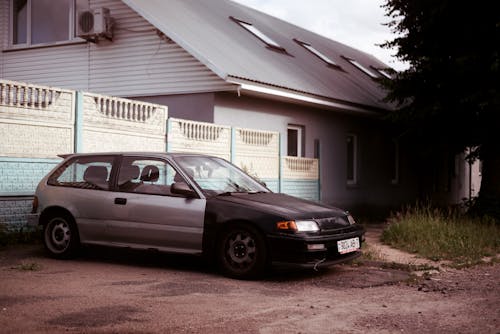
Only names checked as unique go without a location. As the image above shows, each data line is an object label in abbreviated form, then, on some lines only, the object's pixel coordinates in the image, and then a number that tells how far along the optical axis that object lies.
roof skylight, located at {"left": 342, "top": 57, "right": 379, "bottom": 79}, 24.88
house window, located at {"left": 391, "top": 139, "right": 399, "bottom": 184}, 24.28
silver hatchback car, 7.38
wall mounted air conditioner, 16.08
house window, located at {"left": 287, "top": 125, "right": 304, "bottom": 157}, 18.61
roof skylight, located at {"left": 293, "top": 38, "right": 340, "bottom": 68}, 22.22
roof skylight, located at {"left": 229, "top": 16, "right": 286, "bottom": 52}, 19.44
